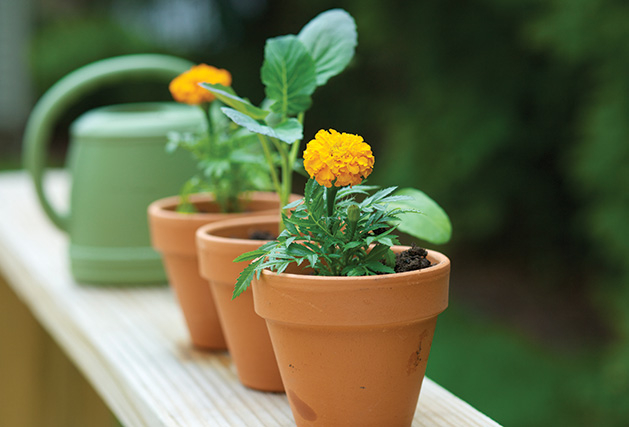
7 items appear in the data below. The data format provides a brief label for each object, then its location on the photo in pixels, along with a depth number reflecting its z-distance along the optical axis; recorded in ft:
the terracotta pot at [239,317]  3.07
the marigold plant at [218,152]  3.30
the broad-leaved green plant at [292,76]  2.93
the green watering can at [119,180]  3.93
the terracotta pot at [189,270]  3.38
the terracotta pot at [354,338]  2.74
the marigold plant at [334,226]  2.72
